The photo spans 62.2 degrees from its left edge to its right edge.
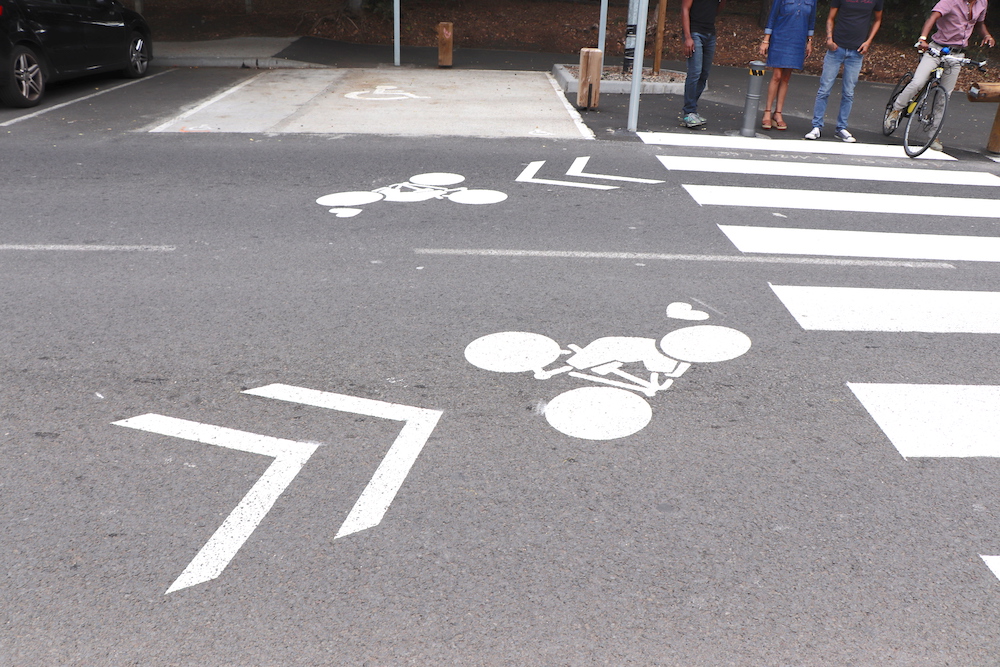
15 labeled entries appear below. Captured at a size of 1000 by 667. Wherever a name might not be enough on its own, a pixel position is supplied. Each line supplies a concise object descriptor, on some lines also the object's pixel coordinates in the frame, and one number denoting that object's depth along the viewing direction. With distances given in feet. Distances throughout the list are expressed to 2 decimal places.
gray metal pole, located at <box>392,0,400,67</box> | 49.52
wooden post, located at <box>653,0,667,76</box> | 45.68
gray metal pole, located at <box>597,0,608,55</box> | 46.39
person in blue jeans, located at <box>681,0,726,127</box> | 31.60
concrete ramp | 32.89
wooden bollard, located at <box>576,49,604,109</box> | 36.09
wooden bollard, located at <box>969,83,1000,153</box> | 29.84
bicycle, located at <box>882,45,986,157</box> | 29.14
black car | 33.94
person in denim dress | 30.81
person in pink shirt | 28.50
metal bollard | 30.55
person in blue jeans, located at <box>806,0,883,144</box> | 29.66
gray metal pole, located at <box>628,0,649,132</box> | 31.96
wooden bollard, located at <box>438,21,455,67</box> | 48.55
